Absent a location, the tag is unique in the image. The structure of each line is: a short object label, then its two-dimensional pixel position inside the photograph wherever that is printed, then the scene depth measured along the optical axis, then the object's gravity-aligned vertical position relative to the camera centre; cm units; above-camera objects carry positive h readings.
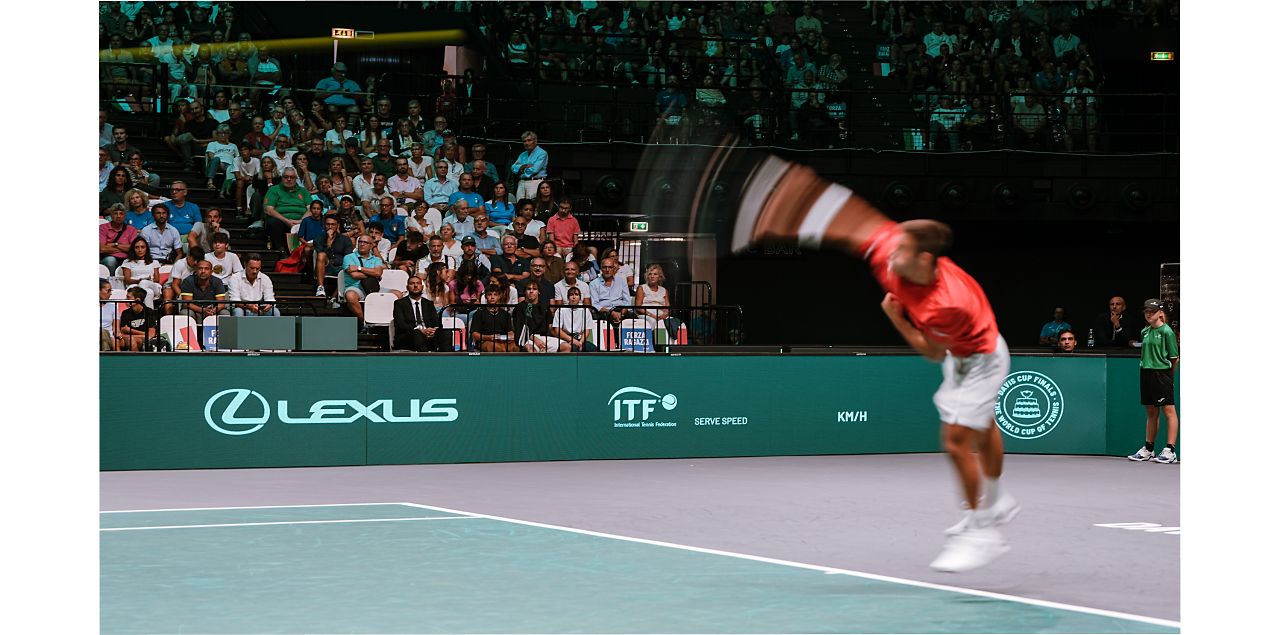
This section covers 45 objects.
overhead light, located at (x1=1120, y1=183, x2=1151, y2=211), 2306 +187
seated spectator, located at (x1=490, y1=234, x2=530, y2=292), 1731 +64
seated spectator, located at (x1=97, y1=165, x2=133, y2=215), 1712 +157
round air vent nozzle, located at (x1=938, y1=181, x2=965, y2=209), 2258 +192
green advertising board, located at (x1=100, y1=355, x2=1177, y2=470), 1489 -110
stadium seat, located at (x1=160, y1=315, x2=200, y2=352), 1545 -19
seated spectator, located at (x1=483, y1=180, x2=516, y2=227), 1917 +147
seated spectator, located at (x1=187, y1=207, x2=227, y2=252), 1689 +103
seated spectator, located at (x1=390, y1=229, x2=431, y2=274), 1712 +81
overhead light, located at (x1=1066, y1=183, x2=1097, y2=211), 2306 +191
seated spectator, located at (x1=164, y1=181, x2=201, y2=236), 1742 +131
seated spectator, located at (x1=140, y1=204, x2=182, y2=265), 1677 +95
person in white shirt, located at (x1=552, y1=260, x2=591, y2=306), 1739 +38
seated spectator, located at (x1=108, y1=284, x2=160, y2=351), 1495 -14
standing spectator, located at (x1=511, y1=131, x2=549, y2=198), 2030 +222
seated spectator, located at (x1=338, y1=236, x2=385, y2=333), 1653 +50
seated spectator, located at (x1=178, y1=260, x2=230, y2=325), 1544 +26
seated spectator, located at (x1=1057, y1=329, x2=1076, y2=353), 1798 -38
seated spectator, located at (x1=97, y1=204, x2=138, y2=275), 1631 +91
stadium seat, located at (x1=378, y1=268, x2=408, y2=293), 1653 +40
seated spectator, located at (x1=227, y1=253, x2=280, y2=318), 1589 +32
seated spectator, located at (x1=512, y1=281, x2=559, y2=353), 1648 -8
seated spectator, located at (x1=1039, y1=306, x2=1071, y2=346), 2108 -26
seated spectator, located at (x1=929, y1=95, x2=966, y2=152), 2286 +318
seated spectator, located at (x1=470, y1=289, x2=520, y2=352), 1633 -18
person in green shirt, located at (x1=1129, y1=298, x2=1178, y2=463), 1600 -61
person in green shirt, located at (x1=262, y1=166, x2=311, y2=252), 1830 +142
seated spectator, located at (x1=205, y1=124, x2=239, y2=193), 1947 +225
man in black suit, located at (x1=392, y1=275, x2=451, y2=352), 1595 -10
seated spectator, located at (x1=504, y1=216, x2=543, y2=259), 1836 +102
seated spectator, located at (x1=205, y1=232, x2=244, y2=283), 1641 +66
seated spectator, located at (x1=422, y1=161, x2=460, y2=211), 1919 +170
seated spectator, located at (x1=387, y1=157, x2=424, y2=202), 1914 +179
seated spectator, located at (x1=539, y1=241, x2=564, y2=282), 1758 +65
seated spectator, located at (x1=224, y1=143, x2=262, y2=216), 1903 +199
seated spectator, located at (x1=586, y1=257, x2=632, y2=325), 1752 +31
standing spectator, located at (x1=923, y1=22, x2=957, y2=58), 2448 +480
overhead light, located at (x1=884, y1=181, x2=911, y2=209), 2236 +191
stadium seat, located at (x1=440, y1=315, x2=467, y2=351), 1661 -17
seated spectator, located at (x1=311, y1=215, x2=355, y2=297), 1733 +82
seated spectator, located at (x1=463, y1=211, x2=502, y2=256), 1811 +103
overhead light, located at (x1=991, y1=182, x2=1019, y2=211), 2280 +191
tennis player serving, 798 -23
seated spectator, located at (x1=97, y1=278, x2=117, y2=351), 1494 -9
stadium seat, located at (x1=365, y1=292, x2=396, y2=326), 1619 +7
